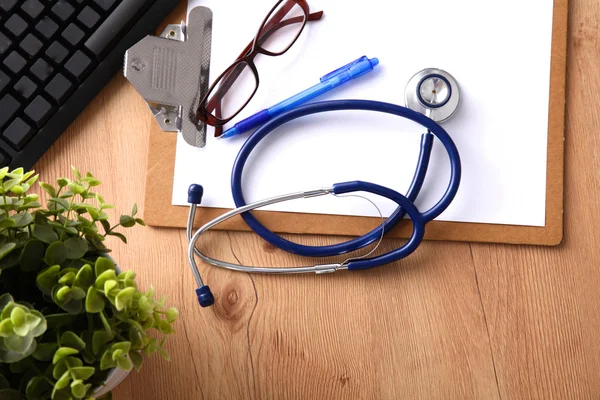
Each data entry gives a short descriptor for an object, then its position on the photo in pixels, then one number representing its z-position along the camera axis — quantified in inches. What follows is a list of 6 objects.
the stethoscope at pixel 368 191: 27.0
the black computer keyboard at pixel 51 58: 26.8
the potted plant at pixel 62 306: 16.8
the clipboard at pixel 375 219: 28.1
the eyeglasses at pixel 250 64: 28.5
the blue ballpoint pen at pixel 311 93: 28.4
